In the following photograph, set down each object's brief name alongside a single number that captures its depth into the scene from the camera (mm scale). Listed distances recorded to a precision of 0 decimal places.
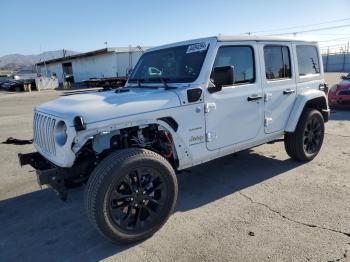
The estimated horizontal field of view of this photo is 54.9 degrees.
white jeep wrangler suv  3229
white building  35312
